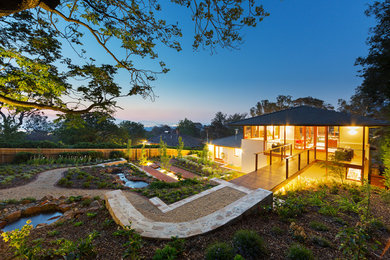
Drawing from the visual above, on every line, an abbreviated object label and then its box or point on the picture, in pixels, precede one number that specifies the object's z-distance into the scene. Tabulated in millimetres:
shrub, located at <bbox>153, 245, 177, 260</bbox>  1870
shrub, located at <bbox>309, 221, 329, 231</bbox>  2800
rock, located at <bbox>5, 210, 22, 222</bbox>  3910
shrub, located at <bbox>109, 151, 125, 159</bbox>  15109
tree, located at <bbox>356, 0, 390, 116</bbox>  10145
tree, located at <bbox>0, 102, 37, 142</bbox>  14086
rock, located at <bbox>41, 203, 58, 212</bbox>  4590
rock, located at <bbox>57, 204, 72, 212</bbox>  4455
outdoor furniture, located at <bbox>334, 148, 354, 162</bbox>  7543
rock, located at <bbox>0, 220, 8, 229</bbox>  3656
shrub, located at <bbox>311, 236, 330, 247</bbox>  2309
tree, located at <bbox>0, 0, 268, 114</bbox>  3426
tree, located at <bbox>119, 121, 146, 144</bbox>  32037
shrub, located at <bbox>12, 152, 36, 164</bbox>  10516
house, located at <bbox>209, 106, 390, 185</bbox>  7386
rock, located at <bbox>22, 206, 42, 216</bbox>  4283
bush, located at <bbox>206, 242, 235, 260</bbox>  1841
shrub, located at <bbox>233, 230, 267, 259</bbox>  1996
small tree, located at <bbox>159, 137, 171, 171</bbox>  11459
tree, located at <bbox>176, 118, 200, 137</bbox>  42781
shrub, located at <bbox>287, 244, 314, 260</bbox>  1859
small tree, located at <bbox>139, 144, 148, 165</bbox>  12705
